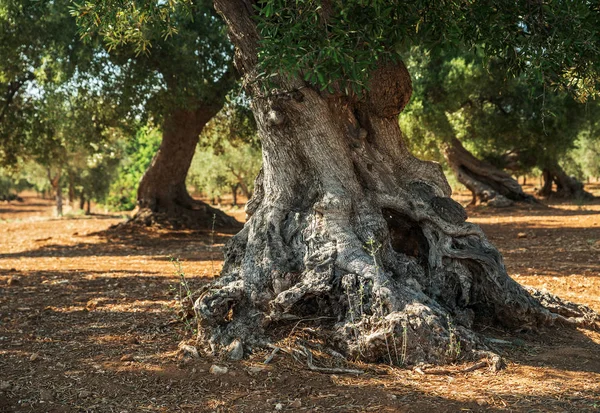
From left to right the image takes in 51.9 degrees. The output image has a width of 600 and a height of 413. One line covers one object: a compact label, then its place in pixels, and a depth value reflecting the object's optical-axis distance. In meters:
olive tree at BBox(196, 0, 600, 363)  4.73
